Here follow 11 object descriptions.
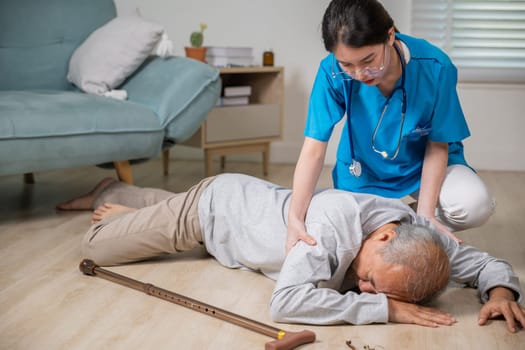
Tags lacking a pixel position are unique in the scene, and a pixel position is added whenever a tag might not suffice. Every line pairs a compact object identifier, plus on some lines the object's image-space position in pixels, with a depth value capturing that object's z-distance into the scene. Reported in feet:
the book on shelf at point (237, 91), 11.10
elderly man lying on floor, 4.84
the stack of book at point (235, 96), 11.08
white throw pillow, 9.17
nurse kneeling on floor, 5.66
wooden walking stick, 4.56
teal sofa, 7.59
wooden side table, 10.80
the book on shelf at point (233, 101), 11.06
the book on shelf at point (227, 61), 11.09
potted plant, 10.87
